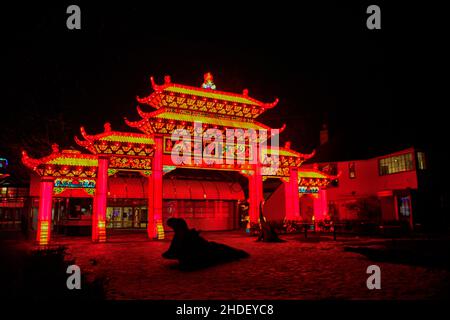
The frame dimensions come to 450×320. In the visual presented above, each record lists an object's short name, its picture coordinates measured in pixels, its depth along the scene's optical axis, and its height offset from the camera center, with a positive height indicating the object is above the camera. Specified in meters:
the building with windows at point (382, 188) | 26.73 +1.37
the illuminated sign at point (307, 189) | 27.52 +1.23
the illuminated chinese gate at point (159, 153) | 19.46 +3.27
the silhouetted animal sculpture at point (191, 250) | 10.70 -1.47
